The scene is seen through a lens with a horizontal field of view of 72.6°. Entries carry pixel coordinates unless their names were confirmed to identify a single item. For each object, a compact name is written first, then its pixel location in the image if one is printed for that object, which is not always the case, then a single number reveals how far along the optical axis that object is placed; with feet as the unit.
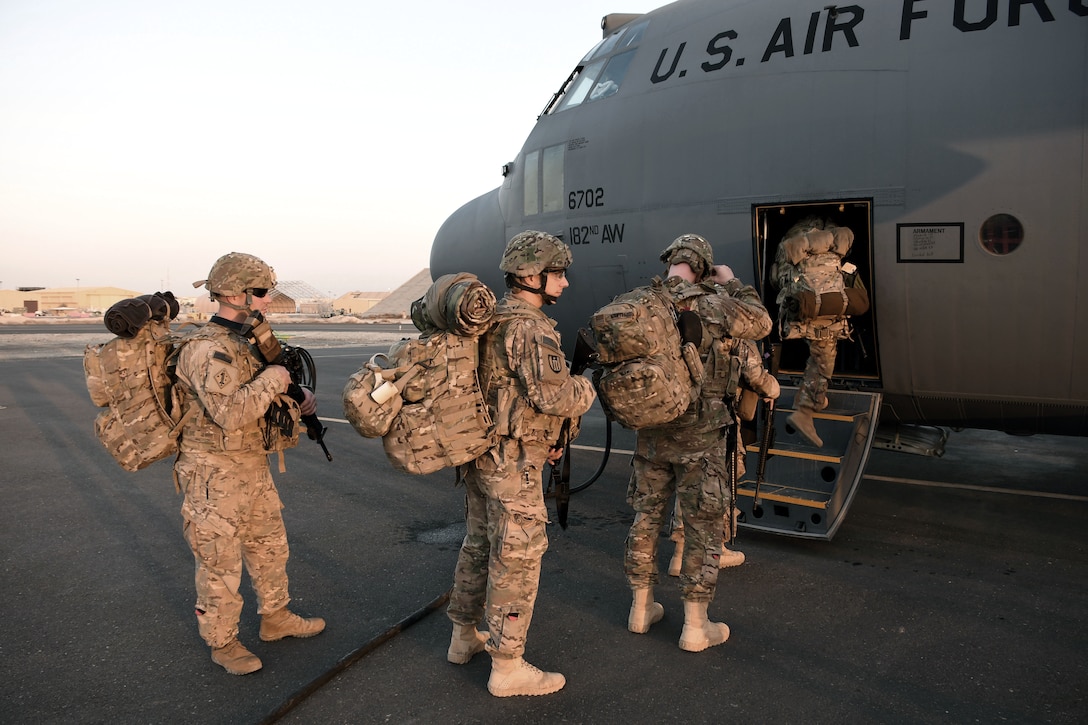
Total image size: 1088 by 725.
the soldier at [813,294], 19.97
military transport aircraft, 18.07
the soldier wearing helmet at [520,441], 12.26
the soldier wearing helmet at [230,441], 12.96
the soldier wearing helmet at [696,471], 14.39
